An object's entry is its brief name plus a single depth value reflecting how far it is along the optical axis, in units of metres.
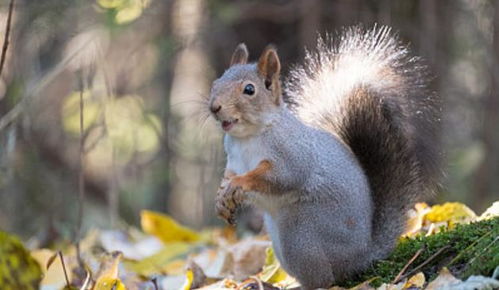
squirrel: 4.96
